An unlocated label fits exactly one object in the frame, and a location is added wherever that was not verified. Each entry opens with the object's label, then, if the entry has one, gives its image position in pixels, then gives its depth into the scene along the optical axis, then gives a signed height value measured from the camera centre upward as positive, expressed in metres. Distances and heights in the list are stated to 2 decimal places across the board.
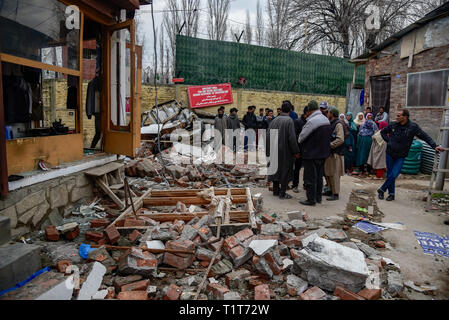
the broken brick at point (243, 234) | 3.64 -1.39
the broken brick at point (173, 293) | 2.73 -1.60
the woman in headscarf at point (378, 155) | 8.14 -0.79
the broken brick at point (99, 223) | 4.22 -1.47
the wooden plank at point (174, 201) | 5.12 -1.37
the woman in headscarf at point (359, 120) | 9.62 +0.21
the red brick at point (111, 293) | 2.74 -1.62
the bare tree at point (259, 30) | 28.19 +8.94
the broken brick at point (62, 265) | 3.09 -1.55
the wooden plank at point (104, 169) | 4.95 -0.88
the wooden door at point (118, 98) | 5.37 +0.43
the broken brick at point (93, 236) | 3.78 -1.49
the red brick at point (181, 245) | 3.27 -1.38
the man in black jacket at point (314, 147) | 5.48 -0.41
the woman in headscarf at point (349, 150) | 8.70 -0.70
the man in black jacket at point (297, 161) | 6.65 -0.84
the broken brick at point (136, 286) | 2.78 -1.57
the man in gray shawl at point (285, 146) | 5.80 -0.43
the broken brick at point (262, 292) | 2.75 -1.59
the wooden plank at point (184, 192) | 5.44 -1.31
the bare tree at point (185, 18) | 24.94 +8.82
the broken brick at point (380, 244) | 3.88 -1.54
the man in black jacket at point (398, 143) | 5.84 -0.31
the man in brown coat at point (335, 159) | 5.99 -0.69
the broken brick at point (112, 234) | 3.65 -1.42
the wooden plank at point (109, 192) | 4.94 -1.23
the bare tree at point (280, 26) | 23.53 +8.67
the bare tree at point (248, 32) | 28.16 +8.70
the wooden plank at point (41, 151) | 3.86 -0.48
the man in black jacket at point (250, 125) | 12.29 -0.06
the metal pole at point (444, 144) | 5.76 -0.31
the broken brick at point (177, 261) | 3.21 -1.51
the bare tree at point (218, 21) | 26.00 +9.00
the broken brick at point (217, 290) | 2.71 -1.56
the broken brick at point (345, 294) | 2.70 -1.55
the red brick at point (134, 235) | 3.68 -1.45
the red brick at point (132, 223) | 3.96 -1.37
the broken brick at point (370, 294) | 2.72 -1.55
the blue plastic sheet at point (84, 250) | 3.35 -1.51
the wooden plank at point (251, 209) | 3.98 -1.31
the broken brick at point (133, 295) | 2.65 -1.57
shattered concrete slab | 2.83 -1.37
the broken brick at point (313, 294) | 2.79 -1.61
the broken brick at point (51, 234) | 3.78 -1.48
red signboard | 14.75 +1.39
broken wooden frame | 3.95 -1.35
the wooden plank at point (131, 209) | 4.14 -1.36
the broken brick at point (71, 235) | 3.83 -1.50
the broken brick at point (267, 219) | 4.40 -1.42
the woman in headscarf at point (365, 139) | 8.62 -0.37
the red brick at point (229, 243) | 3.41 -1.40
